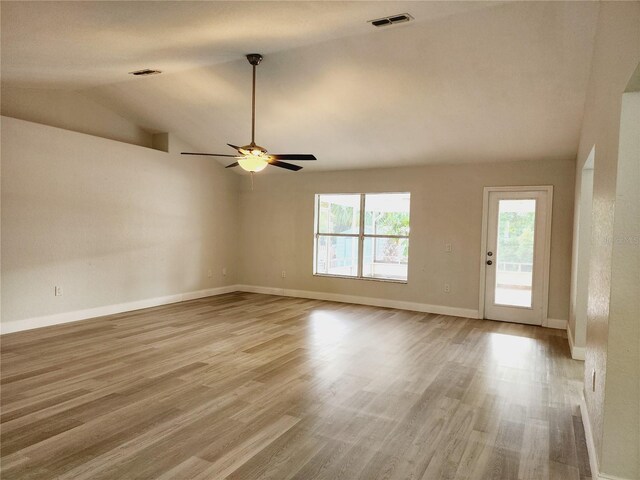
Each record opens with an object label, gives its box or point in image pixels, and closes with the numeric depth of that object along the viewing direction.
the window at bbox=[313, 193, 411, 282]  7.26
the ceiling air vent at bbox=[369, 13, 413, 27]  3.46
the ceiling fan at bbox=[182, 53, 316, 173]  4.28
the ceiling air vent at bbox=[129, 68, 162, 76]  4.77
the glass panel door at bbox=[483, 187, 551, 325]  5.99
